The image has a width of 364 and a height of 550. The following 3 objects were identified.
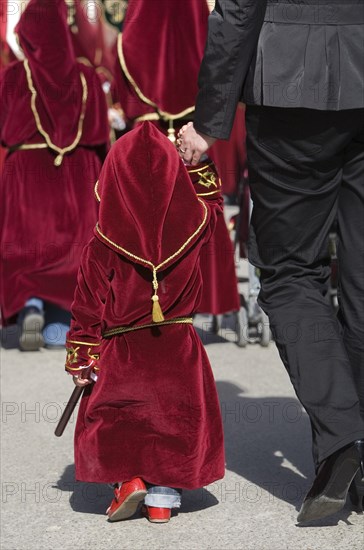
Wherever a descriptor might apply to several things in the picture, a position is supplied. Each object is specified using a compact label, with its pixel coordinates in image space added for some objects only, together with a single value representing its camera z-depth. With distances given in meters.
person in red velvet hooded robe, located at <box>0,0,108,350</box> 10.79
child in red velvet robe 5.98
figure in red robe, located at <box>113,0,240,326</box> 10.20
